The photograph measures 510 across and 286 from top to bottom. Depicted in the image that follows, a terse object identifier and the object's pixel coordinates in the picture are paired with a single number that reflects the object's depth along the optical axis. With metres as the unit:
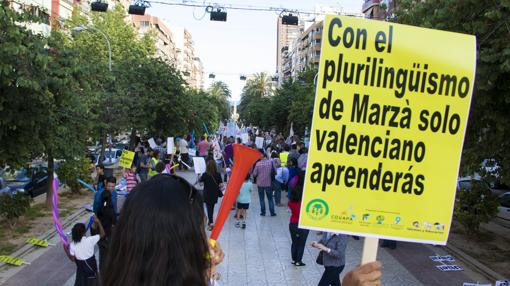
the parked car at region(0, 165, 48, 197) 16.66
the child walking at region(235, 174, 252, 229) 12.45
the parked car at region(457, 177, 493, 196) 11.66
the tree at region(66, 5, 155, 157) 20.81
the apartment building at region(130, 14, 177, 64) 90.06
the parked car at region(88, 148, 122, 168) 25.81
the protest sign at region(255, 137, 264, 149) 24.58
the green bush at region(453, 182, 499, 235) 12.49
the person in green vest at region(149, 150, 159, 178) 14.81
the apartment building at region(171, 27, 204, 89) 129.88
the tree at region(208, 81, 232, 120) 101.19
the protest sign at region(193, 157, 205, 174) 15.47
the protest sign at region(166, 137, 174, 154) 19.55
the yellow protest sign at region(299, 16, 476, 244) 2.48
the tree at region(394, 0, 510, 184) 7.86
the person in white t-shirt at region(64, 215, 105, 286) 6.87
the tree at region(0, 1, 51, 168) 7.49
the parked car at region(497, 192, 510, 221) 15.63
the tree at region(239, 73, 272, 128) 65.56
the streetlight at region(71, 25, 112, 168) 19.36
